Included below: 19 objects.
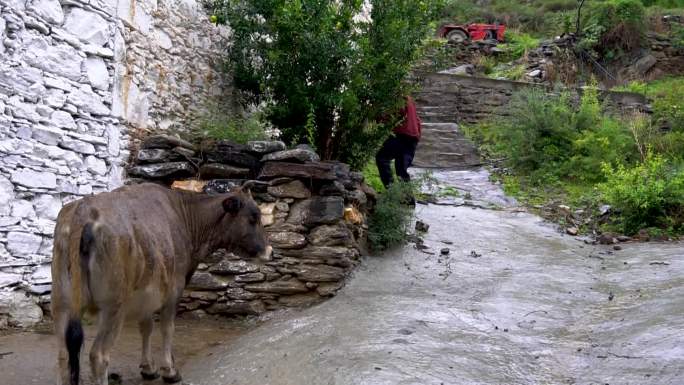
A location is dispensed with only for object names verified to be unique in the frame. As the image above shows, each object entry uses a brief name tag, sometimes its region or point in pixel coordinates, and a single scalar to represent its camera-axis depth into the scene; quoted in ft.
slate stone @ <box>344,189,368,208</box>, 27.48
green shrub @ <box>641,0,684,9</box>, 90.94
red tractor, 81.35
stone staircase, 47.42
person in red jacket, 33.35
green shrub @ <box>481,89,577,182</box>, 44.21
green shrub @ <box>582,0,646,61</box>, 71.92
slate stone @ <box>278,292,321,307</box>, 24.91
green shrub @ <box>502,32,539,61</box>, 74.49
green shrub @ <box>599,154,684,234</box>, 33.53
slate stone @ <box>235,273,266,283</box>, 25.04
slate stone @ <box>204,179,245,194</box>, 26.20
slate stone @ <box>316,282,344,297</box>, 25.04
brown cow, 15.15
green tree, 28.53
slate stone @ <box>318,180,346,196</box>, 26.30
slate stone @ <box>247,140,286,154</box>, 26.96
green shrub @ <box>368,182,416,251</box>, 28.96
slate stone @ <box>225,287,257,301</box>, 24.88
